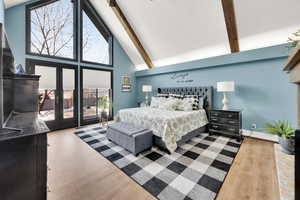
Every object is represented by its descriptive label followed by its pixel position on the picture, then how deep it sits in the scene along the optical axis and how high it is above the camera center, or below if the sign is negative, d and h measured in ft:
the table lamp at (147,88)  17.93 +1.56
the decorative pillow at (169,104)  12.97 -0.55
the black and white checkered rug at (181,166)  5.29 -3.72
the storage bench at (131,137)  7.98 -2.61
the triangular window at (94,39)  15.52 +8.11
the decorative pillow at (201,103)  13.05 -0.43
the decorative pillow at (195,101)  12.74 -0.21
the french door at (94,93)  15.44 +0.78
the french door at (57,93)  12.57 +0.60
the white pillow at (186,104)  12.45 -0.53
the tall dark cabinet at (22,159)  2.66 -1.40
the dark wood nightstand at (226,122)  10.40 -2.07
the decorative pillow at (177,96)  14.60 +0.35
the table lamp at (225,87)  10.69 +1.06
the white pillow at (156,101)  14.49 -0.25
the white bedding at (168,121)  8.46 -1.78
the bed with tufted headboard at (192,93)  9.17 +0.43
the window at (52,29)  12.14 +7.47
